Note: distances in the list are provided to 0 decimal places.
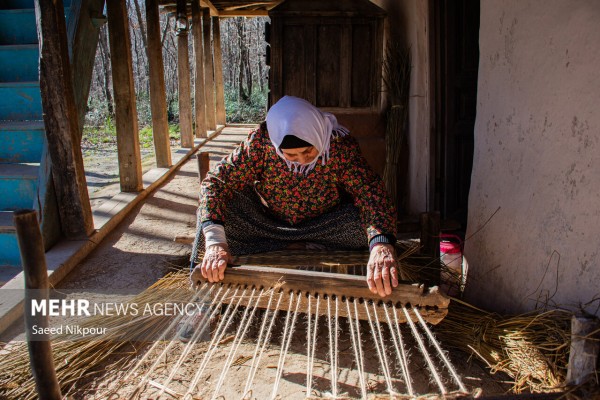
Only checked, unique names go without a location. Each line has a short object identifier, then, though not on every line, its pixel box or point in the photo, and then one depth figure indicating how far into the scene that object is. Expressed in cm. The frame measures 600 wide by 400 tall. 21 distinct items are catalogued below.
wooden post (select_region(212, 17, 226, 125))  1009
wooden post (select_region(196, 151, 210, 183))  288
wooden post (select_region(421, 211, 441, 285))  243
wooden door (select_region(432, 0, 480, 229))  323
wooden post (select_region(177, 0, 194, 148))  700
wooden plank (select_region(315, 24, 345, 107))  365
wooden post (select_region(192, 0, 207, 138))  809
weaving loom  165
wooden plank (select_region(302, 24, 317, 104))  363
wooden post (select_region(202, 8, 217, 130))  877
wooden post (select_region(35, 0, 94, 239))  277
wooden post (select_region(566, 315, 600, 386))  126
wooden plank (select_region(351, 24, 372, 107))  366
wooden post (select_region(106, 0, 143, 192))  411
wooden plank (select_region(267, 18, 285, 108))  361
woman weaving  208
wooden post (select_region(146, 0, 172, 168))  550
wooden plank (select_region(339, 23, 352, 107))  363
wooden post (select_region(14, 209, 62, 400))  116
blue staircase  296
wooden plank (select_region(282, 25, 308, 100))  364
